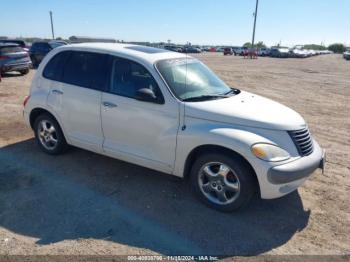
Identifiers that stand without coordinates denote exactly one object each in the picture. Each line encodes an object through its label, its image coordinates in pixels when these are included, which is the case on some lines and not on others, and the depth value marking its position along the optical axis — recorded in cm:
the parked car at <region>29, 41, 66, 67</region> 2100
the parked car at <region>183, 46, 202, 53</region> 6659
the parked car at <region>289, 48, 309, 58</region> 5738
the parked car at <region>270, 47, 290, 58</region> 5665
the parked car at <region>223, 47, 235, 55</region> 6435
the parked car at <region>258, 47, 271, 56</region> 6108
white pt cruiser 368
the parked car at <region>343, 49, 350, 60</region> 5203
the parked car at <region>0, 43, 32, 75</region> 1540
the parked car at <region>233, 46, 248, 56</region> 6459
